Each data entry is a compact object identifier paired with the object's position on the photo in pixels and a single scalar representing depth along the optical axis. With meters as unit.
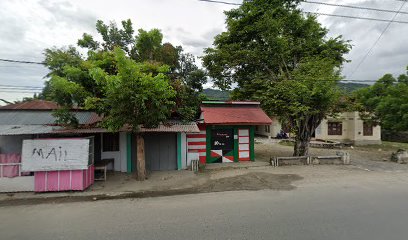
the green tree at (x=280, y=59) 13.19
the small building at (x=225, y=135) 13.33
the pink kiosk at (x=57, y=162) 8.33
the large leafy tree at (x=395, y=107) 15.37
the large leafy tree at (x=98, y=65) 9.26
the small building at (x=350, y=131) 26.20
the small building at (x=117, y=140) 10.99
